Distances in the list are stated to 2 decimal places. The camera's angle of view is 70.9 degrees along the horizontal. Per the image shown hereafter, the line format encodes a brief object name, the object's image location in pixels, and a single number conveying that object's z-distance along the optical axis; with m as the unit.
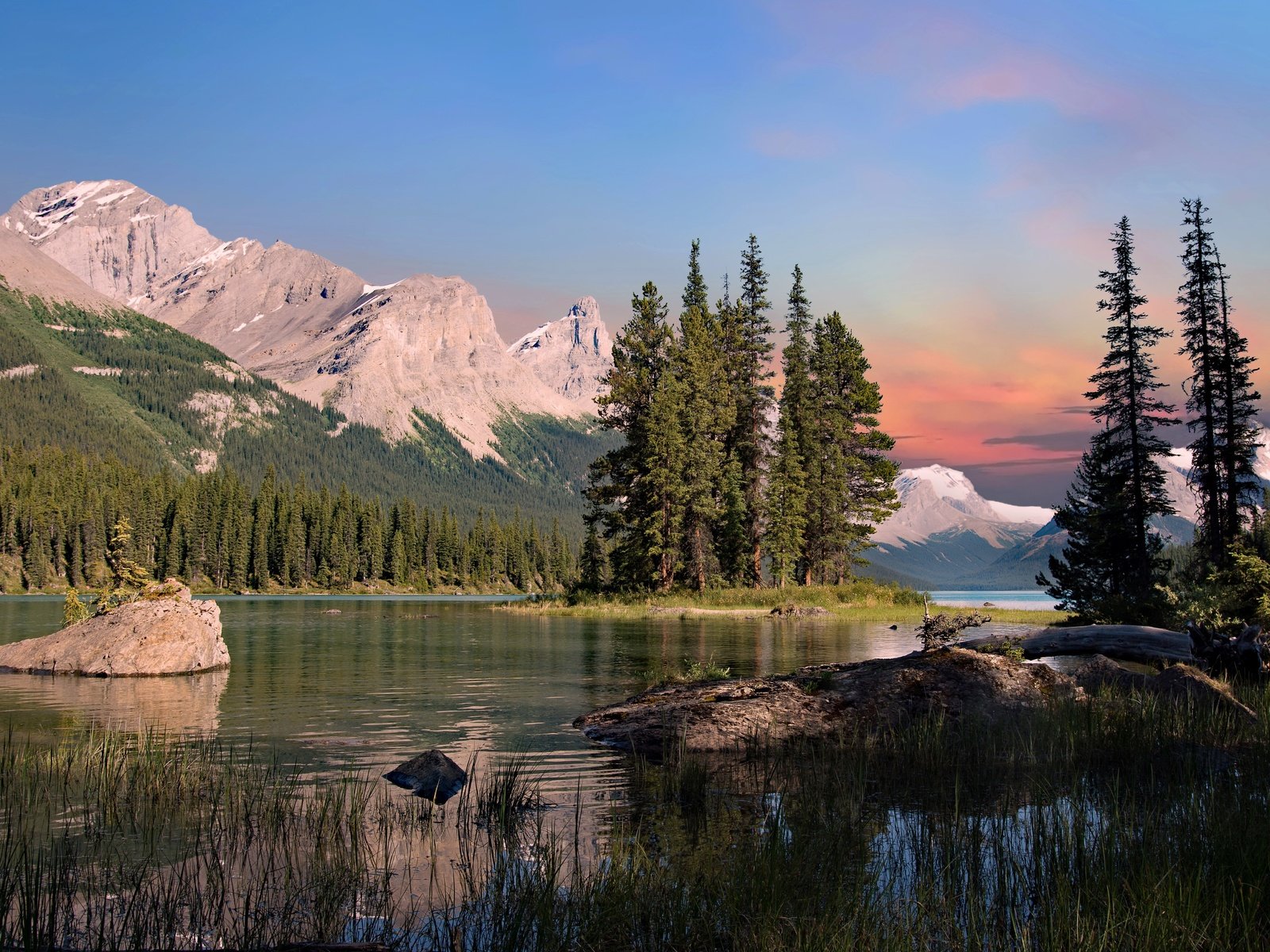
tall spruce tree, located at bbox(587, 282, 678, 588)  65.94
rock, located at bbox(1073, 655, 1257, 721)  14.90
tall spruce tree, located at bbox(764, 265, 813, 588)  69.62
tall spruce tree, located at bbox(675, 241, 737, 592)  64.31
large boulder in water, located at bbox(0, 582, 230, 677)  26.56
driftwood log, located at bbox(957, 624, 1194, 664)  20.44
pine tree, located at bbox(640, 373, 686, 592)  63.22
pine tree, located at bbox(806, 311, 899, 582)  73.31
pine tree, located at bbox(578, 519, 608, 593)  109.25
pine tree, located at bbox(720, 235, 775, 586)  72.75
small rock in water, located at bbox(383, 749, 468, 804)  11.44
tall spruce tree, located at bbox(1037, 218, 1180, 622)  41.19
